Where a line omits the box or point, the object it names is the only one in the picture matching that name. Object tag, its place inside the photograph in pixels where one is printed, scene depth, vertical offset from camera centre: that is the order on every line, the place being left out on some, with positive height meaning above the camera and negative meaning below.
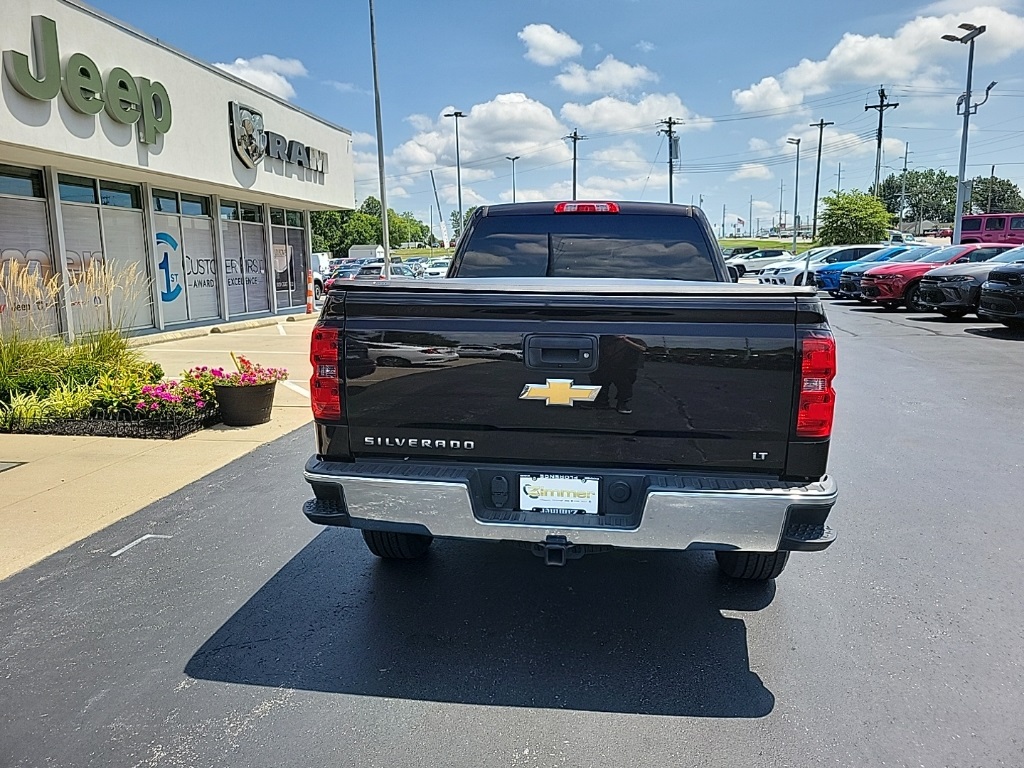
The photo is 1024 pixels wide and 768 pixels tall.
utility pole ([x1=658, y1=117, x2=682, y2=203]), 39.00 +6.37
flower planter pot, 7.37 -1.33
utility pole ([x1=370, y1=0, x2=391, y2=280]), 22.52 +3.67
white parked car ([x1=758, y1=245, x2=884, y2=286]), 26.17 +0.17
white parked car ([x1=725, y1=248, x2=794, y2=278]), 32.16 +0.52
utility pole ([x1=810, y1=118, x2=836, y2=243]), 50.06 +8.82
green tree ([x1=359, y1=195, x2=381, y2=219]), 125.57 +11.16
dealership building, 10.23 +1.85
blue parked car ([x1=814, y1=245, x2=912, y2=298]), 24.22 -0.05
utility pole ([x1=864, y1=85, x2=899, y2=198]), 54.22 +11.82
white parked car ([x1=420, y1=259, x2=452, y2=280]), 32.85 +0.12
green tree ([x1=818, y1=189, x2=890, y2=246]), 41.69 +2.73
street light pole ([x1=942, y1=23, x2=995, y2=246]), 25.72 +5.83
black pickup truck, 2.86 -0.59
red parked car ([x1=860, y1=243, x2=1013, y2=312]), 18.83 -0.20
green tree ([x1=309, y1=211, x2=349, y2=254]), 94.62 +5.24
